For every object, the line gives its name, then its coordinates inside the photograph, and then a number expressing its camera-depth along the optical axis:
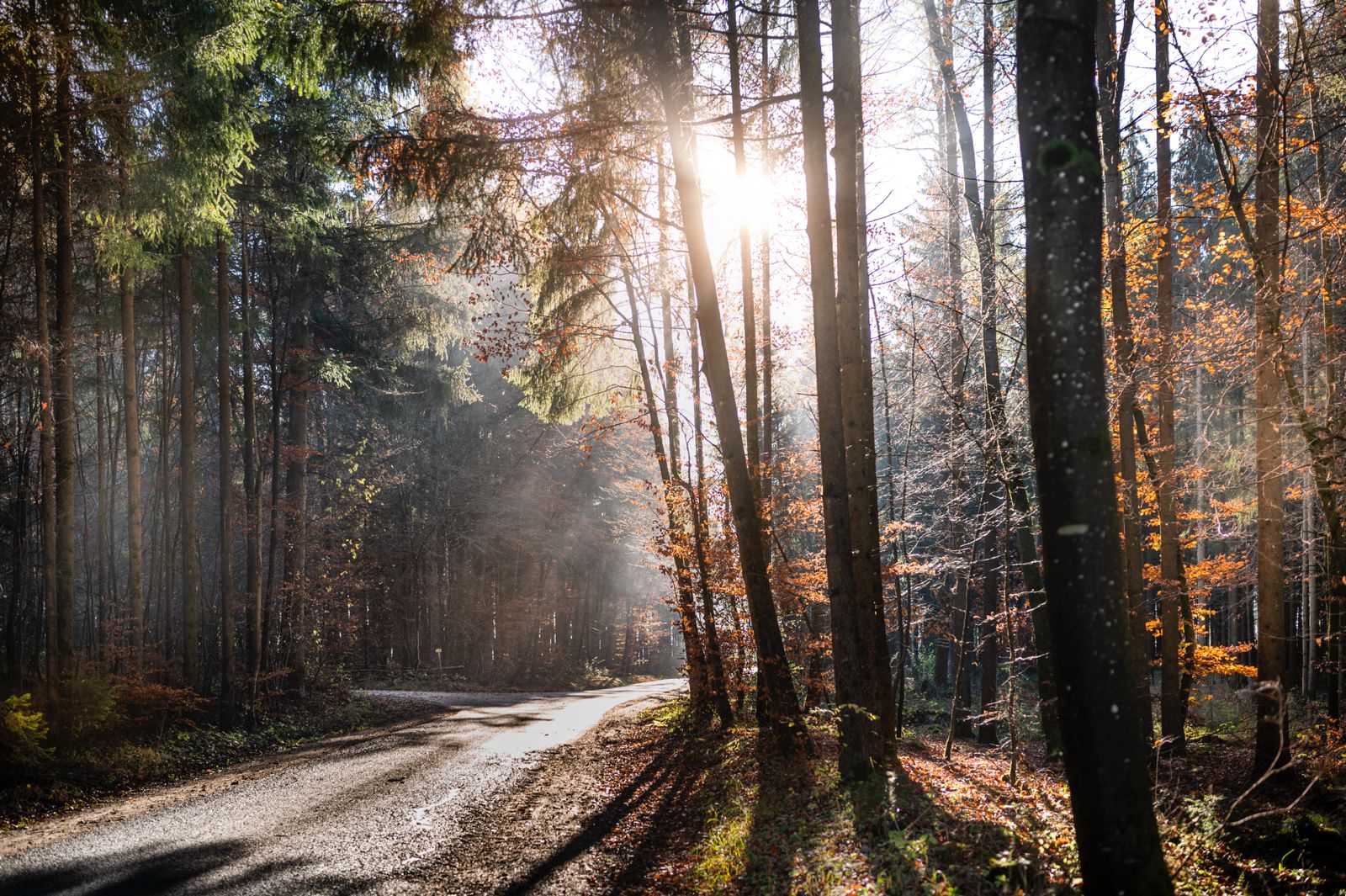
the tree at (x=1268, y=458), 8.39
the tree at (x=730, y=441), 8.67
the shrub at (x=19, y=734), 8.06
